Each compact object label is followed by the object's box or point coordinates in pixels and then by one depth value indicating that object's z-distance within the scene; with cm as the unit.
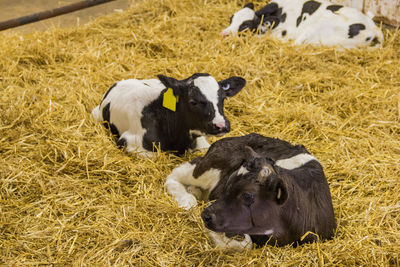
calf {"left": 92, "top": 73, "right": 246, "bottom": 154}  416
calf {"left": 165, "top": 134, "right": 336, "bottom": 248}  289
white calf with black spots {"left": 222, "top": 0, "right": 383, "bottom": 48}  667
